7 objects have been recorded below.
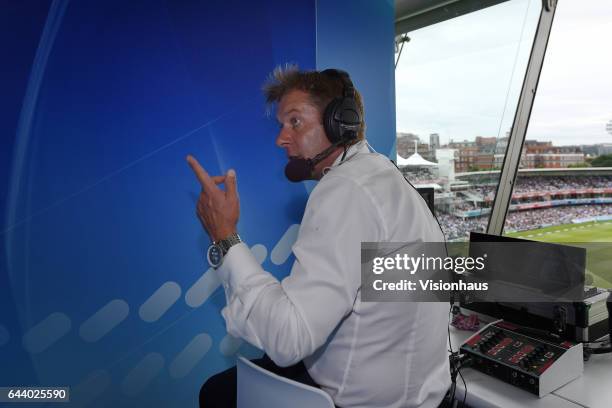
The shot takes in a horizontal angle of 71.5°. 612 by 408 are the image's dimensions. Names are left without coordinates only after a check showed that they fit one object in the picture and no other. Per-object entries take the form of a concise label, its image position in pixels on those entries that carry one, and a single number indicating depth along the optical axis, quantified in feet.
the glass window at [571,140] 8.87
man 2.99
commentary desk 4.45
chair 3.14
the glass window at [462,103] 10.34
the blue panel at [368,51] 7.95
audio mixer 4.60
